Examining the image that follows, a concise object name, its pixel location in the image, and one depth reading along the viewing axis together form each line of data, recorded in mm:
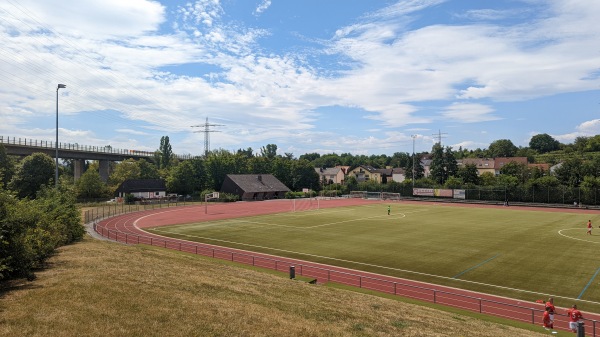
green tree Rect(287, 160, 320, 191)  126312
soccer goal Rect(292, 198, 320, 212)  78562
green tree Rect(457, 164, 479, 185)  106500
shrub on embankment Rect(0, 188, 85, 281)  16969
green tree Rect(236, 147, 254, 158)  187250
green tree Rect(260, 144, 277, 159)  179125
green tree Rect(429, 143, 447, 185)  117850
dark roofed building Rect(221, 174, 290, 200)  104438
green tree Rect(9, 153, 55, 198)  77750
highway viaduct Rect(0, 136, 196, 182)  86312
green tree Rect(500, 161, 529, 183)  112812
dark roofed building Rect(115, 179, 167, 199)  94062
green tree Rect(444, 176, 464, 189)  99994
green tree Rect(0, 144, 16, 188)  79275
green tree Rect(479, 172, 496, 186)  102462
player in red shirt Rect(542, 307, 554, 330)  18531
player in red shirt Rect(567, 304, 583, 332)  17719
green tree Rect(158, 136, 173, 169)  136375
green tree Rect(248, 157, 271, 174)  127562
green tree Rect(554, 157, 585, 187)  90188
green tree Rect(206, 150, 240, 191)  113500
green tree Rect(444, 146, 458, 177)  117625
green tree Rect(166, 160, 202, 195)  104312
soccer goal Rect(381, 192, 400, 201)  105044
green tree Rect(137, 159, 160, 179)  116900
